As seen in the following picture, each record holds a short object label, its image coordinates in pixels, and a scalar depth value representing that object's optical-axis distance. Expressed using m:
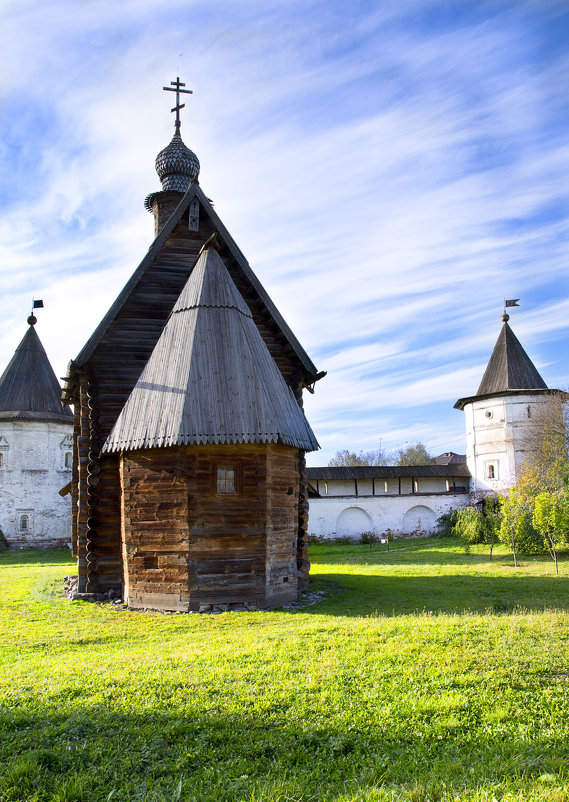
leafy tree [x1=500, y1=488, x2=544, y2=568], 22.56
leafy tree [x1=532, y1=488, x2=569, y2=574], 21.20
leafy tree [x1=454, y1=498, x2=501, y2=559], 29.61
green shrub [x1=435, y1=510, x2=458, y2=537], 33.16
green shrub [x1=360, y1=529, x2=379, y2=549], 32.09
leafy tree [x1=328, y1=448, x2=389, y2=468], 77.06
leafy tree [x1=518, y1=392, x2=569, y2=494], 30.17
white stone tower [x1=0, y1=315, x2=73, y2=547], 31.86
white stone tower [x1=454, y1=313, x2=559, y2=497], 33.59
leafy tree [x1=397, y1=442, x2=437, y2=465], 68.81
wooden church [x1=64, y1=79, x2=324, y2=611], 11.10
